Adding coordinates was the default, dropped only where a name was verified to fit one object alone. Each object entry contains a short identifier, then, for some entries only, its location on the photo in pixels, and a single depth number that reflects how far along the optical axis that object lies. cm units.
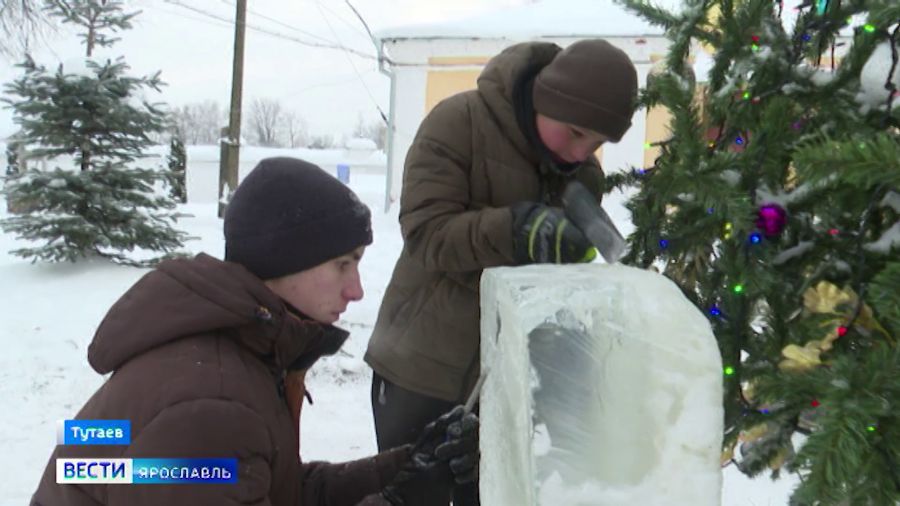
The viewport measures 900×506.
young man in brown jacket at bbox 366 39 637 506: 175
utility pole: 1282
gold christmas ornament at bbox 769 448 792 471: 140
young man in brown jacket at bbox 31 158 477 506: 119
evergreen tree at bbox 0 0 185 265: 721
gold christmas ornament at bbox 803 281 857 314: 110
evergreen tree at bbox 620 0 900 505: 92
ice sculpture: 80
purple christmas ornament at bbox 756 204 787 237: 123
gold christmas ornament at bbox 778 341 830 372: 107
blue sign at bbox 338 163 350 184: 2214
